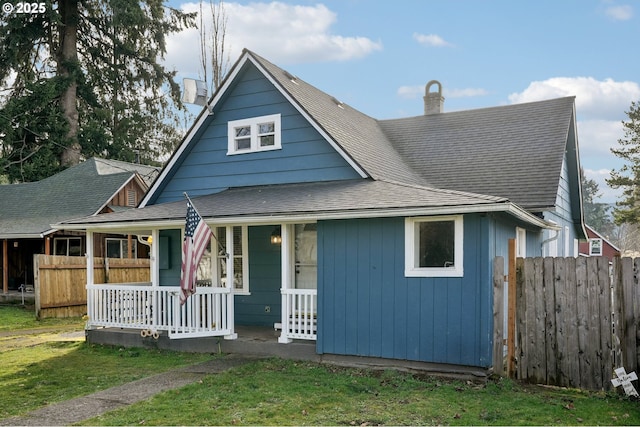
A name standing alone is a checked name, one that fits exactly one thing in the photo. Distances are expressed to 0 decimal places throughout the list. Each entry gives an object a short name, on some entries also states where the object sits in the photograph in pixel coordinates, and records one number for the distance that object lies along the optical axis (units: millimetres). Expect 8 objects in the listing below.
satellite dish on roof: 12578
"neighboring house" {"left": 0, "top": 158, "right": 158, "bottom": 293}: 21328
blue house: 8320
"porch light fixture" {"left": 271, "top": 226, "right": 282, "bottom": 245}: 11695
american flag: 9477
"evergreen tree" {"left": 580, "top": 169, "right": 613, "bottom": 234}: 84438
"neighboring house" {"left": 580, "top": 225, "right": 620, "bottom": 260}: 39875
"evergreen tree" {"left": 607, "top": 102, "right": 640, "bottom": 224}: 36375
